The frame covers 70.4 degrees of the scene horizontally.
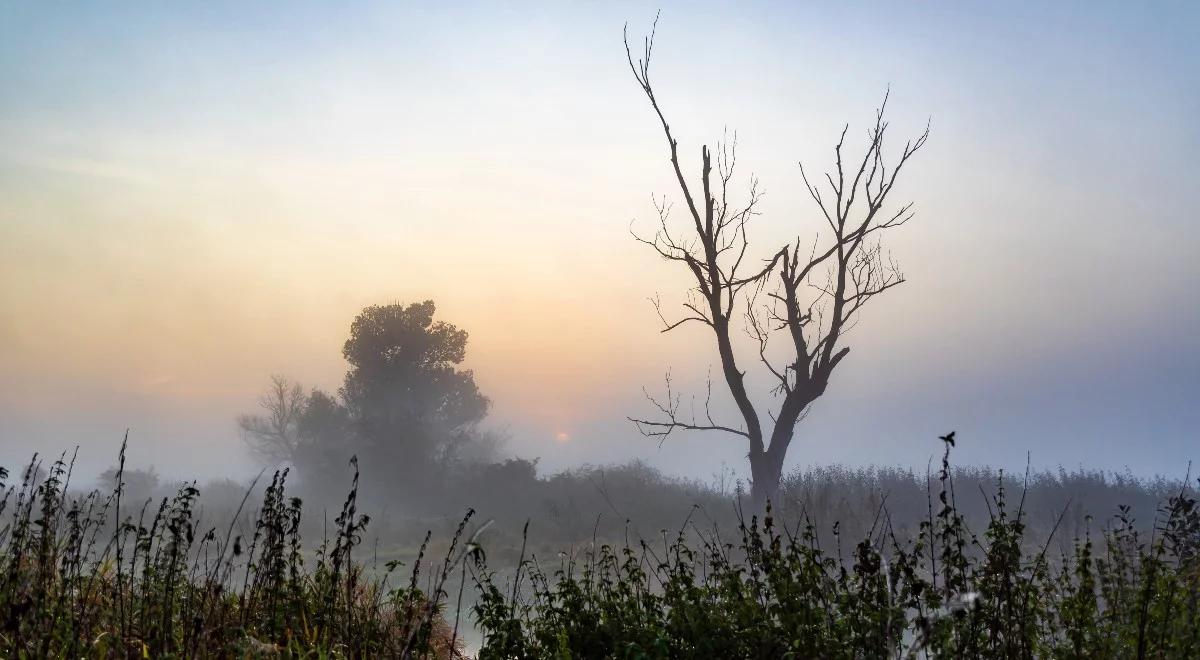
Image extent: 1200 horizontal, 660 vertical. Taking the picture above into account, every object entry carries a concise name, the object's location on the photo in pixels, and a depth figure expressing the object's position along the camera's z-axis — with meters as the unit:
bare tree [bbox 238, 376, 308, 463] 47.25
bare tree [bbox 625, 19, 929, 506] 14.76
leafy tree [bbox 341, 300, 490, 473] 36.56
